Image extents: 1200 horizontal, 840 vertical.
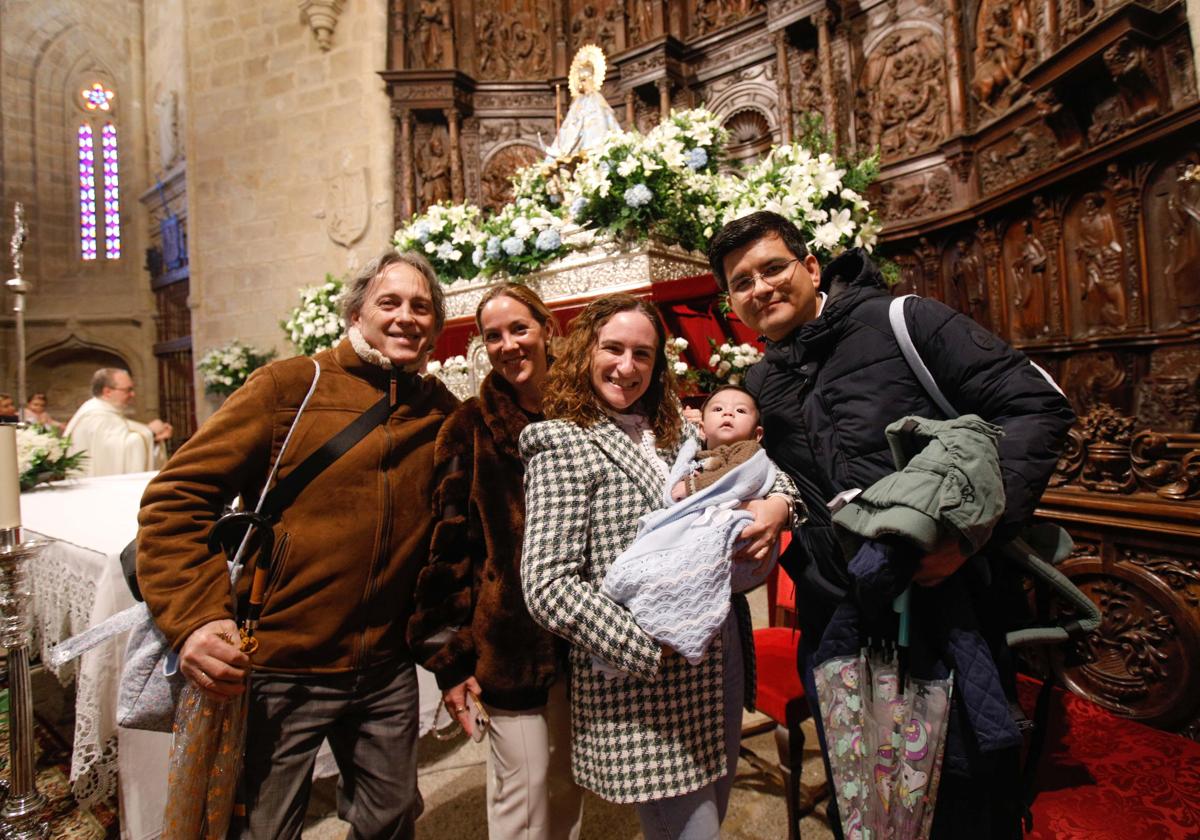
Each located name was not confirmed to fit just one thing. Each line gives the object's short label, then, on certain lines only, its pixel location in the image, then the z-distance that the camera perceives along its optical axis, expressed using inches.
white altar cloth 78.3
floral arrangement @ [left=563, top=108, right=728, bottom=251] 120.0
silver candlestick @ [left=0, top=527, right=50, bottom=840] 74.2
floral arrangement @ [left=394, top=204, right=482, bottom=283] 149.6
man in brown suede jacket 53.9
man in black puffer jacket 47.8
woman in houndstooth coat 49.1
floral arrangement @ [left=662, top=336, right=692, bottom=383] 112.9
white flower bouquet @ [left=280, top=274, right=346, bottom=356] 189.6
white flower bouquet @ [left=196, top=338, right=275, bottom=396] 335.0
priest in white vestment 200.5
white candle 68.8
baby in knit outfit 70.3
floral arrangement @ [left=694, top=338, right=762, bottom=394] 119.0
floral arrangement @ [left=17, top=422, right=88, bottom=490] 150.4
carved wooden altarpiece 77.4
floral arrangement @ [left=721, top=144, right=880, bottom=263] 116.2
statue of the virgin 179.8
